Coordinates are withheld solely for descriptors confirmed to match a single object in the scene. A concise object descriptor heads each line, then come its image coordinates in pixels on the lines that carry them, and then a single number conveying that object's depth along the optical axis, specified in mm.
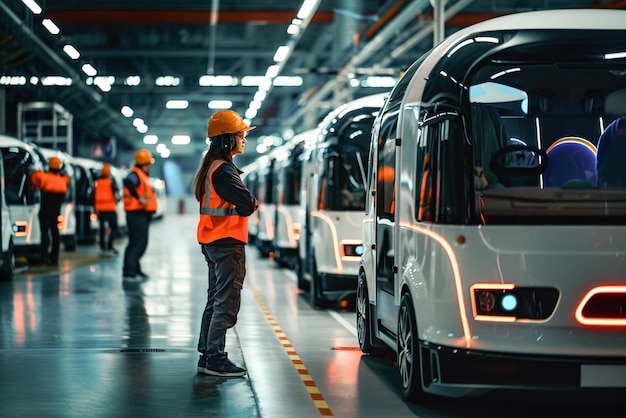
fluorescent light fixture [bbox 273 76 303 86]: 45238
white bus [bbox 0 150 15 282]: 20766
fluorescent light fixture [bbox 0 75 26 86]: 31064
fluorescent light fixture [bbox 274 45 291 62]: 32688
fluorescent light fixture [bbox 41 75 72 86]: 39506
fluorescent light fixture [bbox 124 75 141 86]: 44878
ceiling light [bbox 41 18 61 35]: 25562
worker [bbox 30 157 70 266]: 25812
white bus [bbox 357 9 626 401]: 7668
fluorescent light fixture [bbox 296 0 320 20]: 24438
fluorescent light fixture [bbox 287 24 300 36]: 27797
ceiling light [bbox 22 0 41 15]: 22734
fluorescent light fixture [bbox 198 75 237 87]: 44094
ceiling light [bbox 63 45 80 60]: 31811
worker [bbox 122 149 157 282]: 21766
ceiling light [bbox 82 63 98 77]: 39812
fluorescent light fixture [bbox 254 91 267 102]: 47562
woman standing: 9930
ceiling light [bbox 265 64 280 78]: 38125
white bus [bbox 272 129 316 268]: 26719
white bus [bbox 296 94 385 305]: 16328
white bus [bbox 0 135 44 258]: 24516
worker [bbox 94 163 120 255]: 31578
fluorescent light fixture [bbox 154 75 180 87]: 45625
